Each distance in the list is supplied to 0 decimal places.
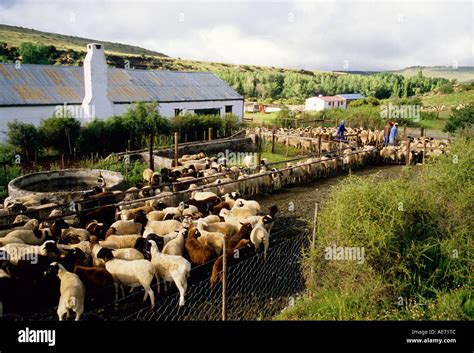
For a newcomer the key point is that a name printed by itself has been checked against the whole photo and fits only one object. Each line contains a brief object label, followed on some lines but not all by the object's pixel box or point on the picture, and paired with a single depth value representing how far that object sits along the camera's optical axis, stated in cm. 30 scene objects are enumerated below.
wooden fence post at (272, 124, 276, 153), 2414
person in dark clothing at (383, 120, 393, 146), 2293
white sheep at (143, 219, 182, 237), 941
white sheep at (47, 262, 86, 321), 632
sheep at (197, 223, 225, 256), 858
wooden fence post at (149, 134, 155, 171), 1625
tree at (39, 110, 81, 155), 1903
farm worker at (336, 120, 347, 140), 2440
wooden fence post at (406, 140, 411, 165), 2062
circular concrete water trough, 1344
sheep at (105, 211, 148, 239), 920
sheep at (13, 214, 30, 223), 988
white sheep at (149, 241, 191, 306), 726
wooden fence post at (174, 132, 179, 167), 1706
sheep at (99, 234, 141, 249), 839
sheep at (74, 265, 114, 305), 699
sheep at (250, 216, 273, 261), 889
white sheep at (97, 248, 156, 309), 714
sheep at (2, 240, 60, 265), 740
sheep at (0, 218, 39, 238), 882
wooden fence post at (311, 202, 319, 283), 646
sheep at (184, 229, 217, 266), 815
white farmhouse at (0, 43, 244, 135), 2328
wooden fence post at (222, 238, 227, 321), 527
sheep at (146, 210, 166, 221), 1029
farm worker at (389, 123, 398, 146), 2208
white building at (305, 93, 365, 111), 6175
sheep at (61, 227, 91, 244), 855
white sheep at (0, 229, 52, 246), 817
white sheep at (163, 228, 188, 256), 810
